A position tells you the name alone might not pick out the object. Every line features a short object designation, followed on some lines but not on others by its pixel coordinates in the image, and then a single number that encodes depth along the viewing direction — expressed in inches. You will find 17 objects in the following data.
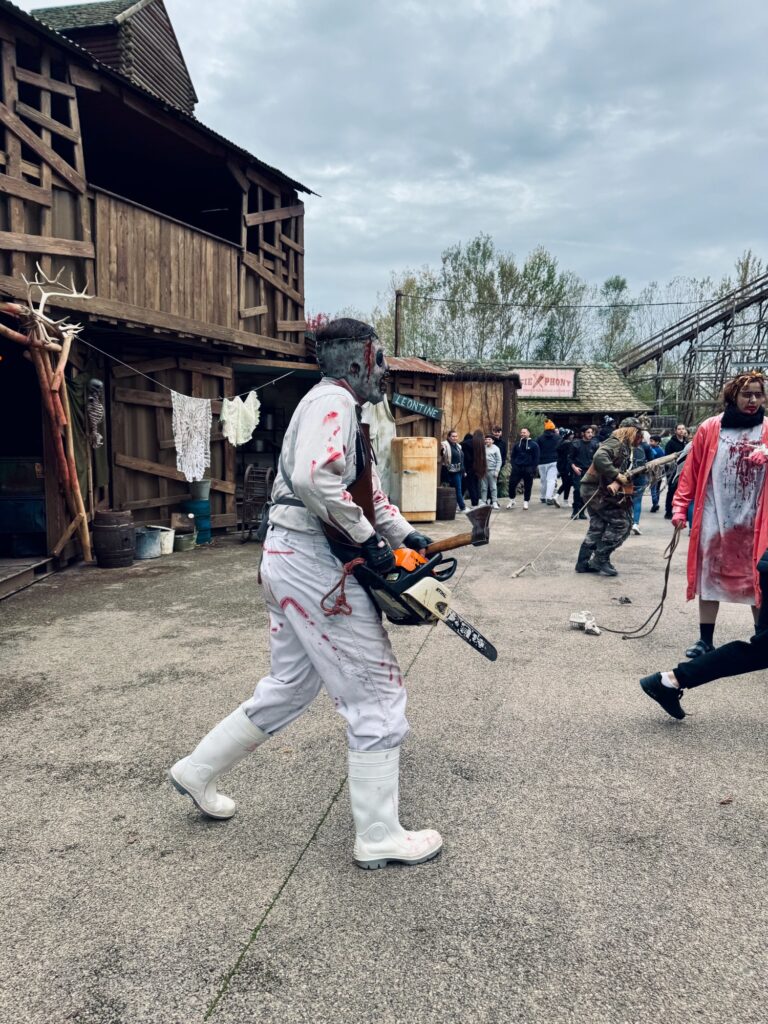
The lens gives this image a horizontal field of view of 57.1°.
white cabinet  499.2
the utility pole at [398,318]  776.9
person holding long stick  309.1
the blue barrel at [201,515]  408.8
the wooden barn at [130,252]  296.5
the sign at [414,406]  526.0
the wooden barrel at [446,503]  525.0
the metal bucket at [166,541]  370.9
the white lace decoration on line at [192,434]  394.3
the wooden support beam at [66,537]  318.3
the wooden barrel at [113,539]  329.1
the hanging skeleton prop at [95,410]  341.4
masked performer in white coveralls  94.2
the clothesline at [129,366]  324.0
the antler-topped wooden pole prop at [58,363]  270.7
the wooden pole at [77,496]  311.3
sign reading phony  1058.7
